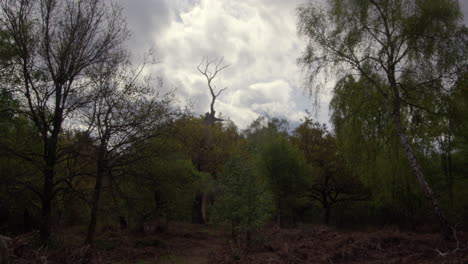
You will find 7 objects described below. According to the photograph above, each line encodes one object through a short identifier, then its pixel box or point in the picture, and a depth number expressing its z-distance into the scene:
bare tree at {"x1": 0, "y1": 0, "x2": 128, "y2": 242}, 10.54
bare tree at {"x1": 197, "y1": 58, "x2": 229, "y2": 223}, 28.05
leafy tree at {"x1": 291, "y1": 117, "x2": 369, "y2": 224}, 25.47
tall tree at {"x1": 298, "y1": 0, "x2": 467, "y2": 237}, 10.81
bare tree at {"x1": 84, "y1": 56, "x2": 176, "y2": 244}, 12.04
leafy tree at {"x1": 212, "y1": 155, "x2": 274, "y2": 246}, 13.03
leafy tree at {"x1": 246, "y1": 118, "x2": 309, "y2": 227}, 22.48
